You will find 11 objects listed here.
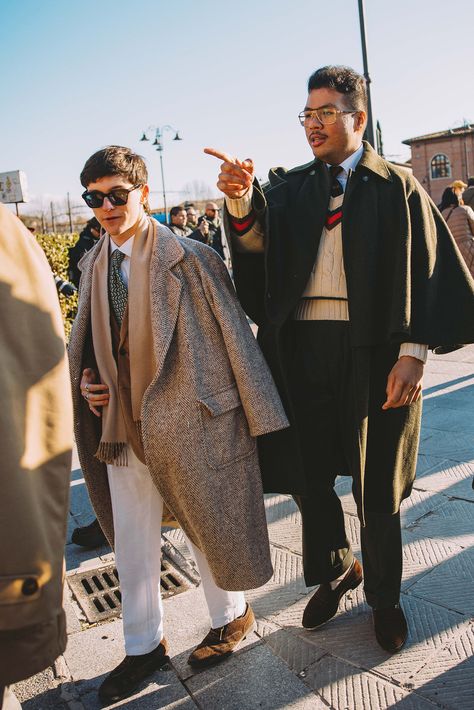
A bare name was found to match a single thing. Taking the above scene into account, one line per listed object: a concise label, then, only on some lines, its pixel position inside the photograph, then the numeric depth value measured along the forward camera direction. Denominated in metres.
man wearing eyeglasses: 2.51
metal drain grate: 3.20
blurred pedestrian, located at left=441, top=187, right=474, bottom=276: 7.12
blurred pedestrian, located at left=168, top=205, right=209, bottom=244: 8.74
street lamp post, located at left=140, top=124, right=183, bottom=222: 28.74
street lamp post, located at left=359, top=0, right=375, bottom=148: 11.45
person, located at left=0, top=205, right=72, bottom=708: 1.23
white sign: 11.18
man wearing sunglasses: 2.43
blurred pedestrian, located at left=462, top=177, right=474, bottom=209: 8.10
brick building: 56.84
